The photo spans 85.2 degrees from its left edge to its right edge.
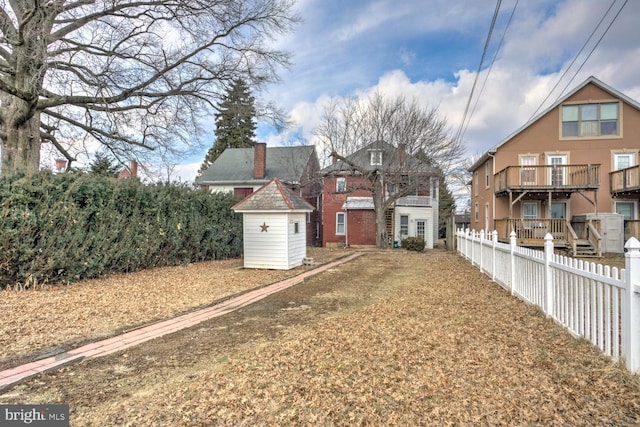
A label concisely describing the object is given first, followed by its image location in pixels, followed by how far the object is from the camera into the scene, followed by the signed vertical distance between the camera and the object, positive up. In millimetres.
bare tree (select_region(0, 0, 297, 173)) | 10023 +5038
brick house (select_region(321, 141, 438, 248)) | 22858 +270
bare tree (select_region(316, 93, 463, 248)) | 19188 +4251
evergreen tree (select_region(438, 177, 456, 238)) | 40062 +1207
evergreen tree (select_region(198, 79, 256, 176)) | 13516 +4449
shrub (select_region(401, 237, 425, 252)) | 20797 -1705
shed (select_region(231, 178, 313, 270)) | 11414 -387
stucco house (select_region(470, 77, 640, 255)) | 16672 +2096
